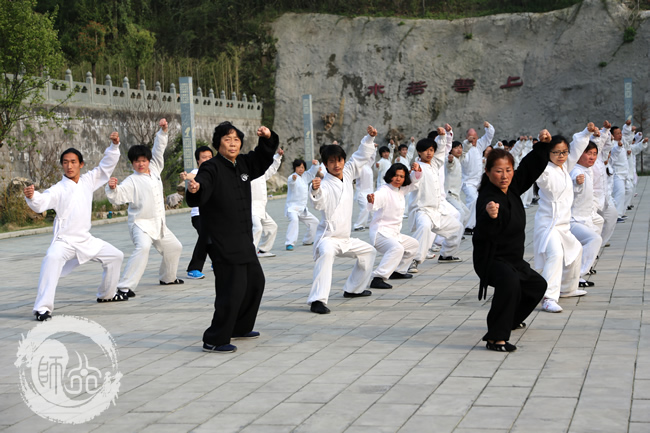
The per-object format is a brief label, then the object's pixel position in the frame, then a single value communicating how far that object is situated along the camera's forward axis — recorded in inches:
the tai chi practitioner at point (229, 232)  223.6
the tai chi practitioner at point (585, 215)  310.8
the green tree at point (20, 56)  716.7
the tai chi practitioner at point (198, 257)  366.6
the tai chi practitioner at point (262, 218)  437.4
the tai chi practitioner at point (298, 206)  496.4
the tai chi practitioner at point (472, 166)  532.7
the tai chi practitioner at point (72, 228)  284.5
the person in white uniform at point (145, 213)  332.2
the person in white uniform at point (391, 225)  327.9
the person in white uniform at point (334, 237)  278.1
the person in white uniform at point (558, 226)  271.0
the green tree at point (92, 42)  1223.5
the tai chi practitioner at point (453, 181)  499.5
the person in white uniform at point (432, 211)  382.3
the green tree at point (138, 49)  1157.7
